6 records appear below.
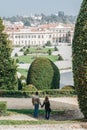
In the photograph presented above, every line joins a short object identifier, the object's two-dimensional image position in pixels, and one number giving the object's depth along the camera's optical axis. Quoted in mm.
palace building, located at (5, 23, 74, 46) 158125
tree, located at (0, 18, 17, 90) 27734
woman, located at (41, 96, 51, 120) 14938
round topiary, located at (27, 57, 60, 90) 26469
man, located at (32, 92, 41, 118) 15062
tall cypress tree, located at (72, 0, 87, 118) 12930
